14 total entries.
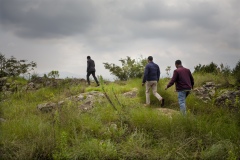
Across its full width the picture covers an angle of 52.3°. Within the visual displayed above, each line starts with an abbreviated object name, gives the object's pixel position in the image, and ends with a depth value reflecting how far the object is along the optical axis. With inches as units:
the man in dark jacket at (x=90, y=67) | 647.1
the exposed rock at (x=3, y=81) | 610.7
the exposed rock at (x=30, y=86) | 606.4
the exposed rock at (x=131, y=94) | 488.6
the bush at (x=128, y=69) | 768.3
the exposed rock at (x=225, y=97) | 391.9
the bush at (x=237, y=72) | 449.7
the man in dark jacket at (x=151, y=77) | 407.5
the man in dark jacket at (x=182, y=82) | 335.3
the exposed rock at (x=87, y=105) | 380.5
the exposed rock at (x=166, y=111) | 344.8
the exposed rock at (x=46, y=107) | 396.2
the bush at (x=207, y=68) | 660.1
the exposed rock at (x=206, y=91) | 428.9
